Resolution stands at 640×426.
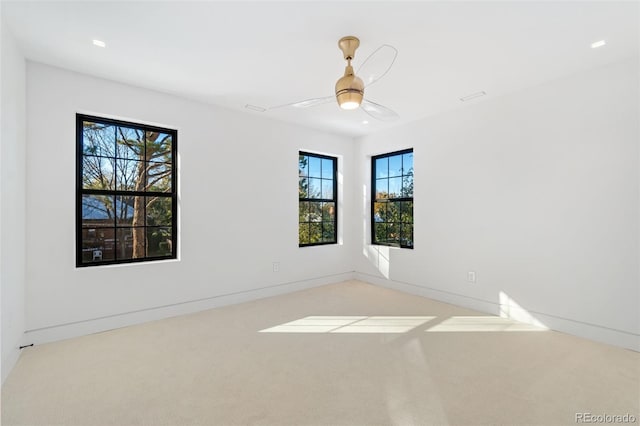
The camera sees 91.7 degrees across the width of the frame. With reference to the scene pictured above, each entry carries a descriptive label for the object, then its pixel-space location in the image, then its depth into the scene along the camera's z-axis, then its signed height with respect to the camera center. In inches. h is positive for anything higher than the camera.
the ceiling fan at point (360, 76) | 89.9 +43.1
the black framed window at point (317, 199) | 197.3 +10.7
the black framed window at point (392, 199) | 187.6 +10.4
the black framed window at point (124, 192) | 124.6 +10.3
